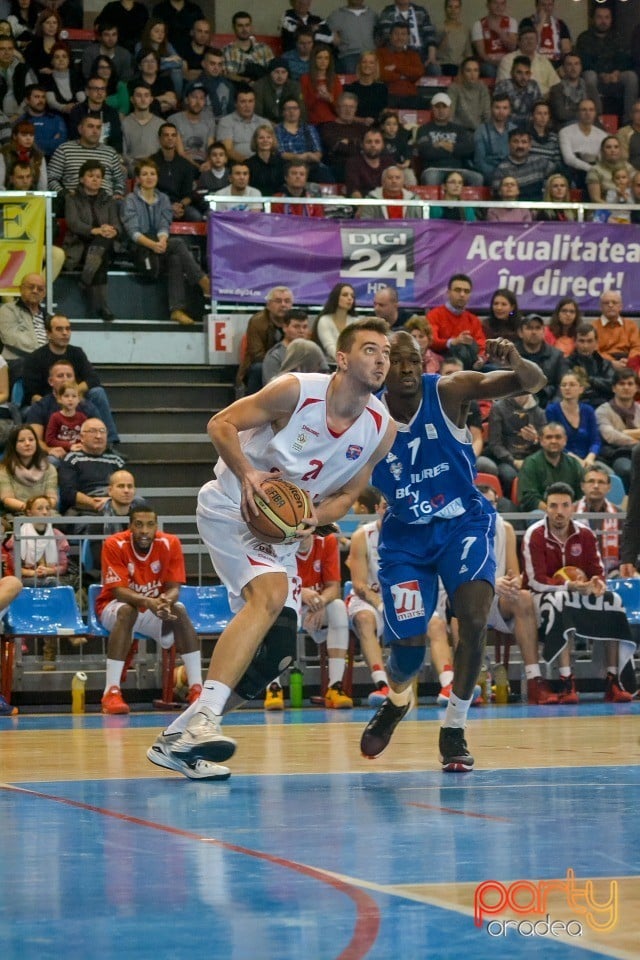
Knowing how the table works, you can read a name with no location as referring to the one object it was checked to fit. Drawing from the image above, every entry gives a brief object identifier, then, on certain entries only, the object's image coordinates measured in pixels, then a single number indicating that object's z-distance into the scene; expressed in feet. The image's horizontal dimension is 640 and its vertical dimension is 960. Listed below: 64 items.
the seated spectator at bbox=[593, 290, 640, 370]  55.47
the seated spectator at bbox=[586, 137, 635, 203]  61.52
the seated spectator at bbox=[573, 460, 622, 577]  44.78
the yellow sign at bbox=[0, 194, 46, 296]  50.26
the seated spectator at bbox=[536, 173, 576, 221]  59.31
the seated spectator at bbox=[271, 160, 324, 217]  55.83
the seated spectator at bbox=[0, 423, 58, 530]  42.37
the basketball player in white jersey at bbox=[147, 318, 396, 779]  21.06
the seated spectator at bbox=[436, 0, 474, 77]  69.72
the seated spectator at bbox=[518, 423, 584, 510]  46.34
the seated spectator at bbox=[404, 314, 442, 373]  50.19
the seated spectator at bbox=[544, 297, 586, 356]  54.80
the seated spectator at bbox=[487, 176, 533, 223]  58.44
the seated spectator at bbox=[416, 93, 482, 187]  61.98
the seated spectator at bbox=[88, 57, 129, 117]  58.08
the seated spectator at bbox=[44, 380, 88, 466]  45.57
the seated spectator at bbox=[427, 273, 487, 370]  53.11
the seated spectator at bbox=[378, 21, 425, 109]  66.54
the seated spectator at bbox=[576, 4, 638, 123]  70.08
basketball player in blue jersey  22.99
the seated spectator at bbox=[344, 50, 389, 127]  63.62
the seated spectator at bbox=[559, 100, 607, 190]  62.80
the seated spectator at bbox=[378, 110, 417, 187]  59.82
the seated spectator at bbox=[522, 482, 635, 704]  41.39
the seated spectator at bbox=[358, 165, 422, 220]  57.00
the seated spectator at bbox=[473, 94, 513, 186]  62.44
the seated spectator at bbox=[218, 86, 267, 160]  58.49
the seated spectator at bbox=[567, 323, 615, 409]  53.42
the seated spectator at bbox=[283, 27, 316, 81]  64.08
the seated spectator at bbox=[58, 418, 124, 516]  44.14
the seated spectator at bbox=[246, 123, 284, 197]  56.80
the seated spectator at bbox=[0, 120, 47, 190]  52.26
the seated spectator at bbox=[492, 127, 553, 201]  61.26
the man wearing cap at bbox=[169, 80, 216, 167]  58.18
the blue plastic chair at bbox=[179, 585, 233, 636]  41.96
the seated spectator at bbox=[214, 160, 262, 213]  54.13
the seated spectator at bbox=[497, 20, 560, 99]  67.21
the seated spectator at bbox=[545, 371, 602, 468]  50.39
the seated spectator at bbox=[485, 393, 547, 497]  48.78
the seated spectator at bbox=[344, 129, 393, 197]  58.54
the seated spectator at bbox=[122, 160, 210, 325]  52.85
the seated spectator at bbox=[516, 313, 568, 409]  51.78
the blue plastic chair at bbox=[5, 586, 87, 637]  39.91
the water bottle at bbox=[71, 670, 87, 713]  39.70
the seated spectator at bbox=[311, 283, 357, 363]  50.67
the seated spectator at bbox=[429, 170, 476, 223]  59.00
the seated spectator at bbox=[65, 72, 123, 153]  55.36
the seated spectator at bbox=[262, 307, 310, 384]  48.85
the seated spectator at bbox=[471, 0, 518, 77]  69.21
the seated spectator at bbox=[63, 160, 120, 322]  52.06
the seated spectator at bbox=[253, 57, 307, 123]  61.31
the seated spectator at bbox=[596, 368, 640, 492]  50.85
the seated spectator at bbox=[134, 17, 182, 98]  59.82
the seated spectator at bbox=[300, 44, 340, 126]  62.28
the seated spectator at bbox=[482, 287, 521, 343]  52.95
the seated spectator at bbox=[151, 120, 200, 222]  55.26
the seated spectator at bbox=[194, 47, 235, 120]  59.82
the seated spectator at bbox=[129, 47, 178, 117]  58.54
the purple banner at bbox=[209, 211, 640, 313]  53.57
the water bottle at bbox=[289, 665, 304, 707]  41.42
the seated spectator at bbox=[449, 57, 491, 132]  64.44
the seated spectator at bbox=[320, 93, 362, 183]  60.34
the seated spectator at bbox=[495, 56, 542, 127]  64.85
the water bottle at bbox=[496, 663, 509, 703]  42.04
